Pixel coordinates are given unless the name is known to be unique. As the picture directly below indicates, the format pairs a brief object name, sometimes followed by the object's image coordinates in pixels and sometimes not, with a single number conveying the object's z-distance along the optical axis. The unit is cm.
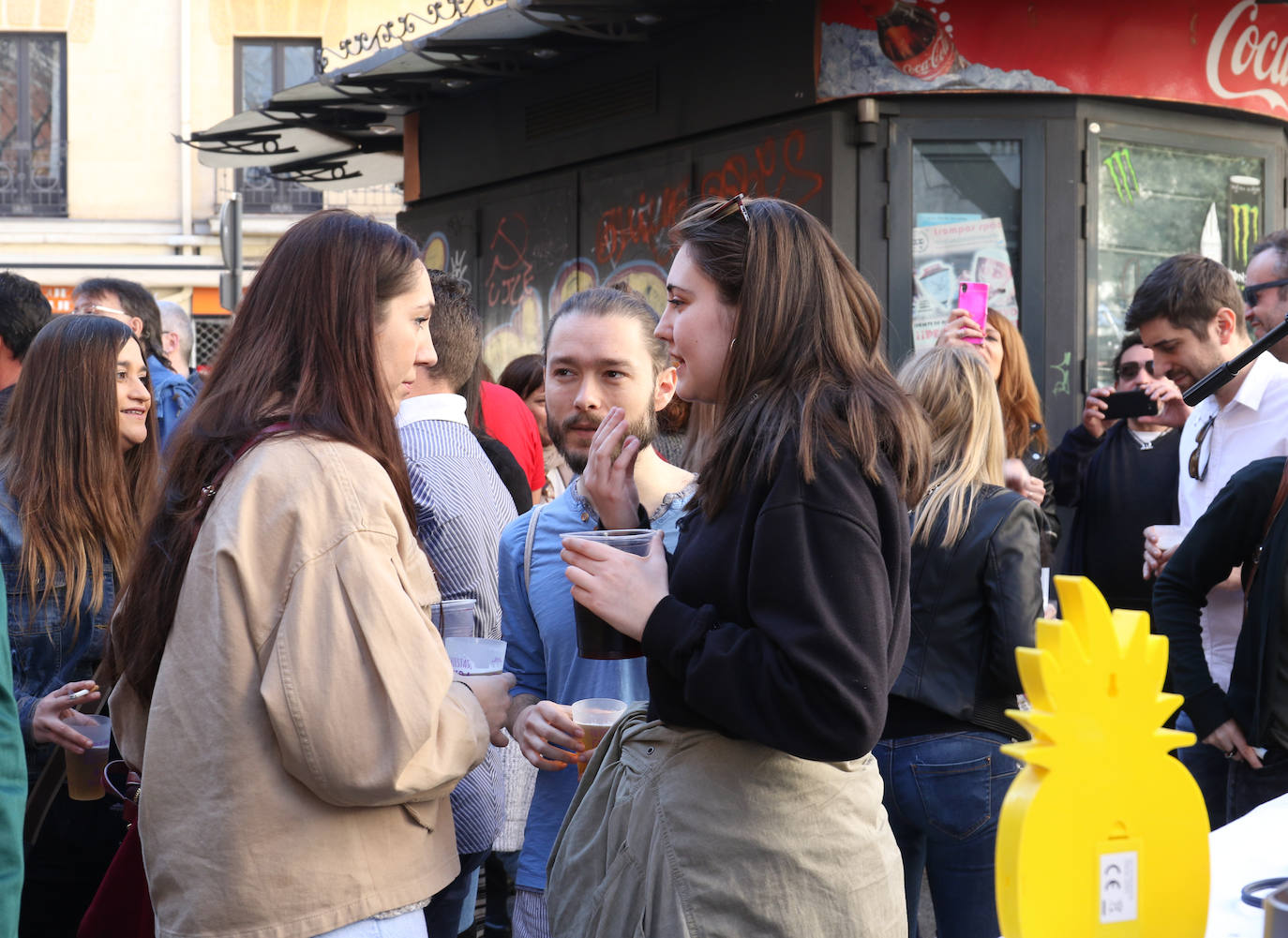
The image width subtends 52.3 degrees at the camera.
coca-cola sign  717
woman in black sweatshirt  179
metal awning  794
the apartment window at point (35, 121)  1880
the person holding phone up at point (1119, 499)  558
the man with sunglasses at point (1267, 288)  457
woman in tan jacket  189
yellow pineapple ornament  144
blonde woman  328
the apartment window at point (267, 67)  1900
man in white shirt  384
